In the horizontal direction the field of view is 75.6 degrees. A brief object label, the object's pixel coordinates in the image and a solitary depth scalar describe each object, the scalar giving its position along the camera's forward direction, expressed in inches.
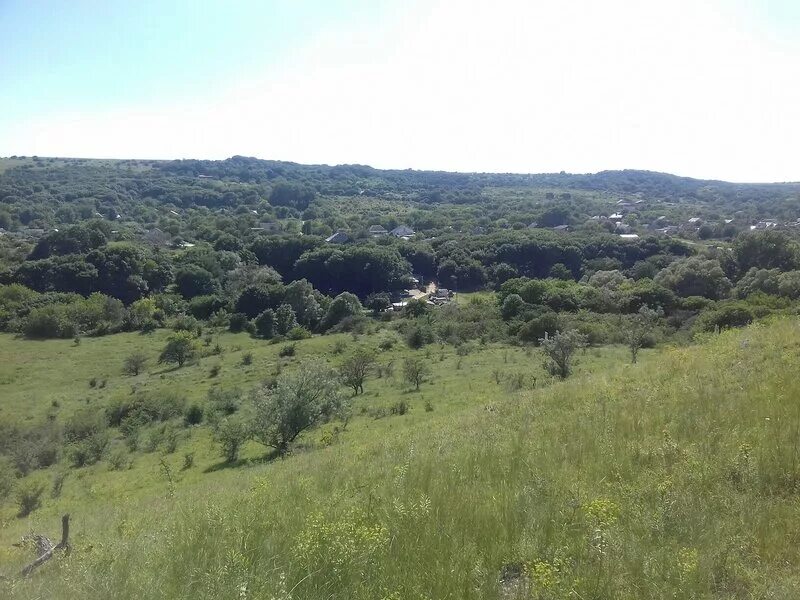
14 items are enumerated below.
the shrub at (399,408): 887.1
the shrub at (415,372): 1113.4
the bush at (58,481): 715.2
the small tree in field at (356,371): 1158.3
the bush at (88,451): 896.9
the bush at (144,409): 1114.7
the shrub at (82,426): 1023.0
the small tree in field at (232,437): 796.0
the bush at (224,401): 1112.1
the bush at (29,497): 640.4
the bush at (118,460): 847.7
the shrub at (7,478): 705.6
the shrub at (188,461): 788.5
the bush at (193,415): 1090.1
